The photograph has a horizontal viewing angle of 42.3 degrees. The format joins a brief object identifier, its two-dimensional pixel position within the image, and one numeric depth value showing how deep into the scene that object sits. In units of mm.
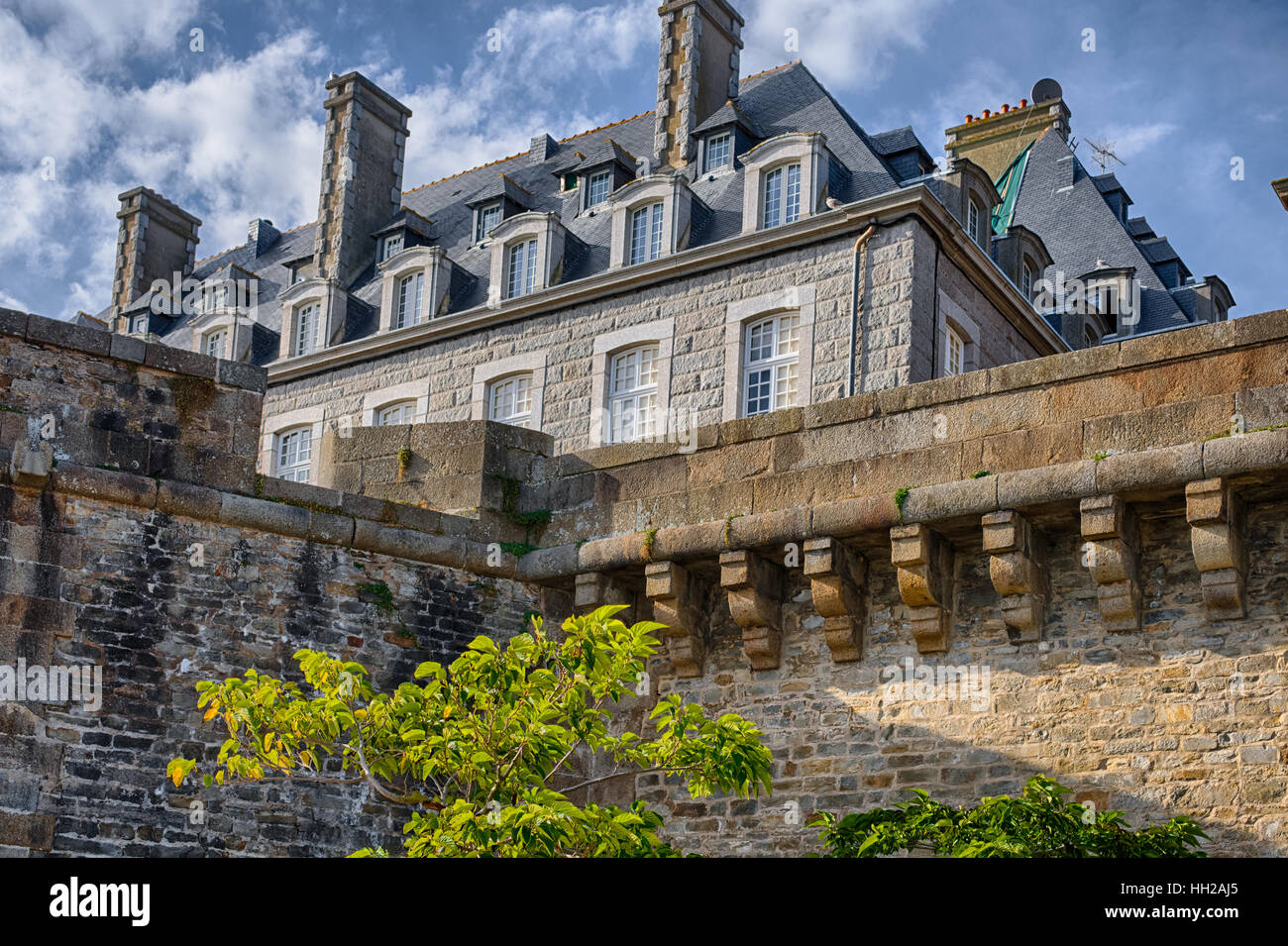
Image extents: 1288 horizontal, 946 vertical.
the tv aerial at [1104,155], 31594
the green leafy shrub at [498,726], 8523
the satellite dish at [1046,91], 30844
